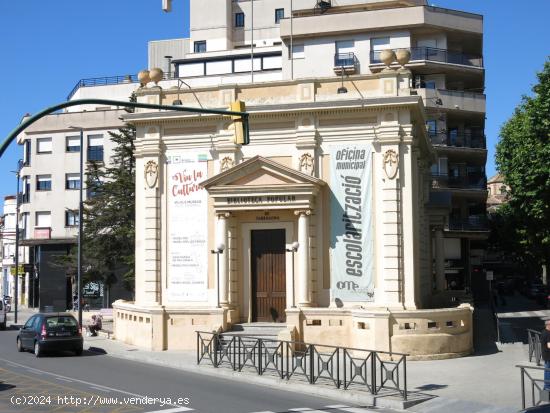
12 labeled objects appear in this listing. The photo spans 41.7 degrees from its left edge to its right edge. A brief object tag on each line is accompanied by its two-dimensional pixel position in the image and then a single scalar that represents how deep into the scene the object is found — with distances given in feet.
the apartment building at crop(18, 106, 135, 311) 172.14
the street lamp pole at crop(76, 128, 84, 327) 100.33
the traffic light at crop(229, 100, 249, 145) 48.03
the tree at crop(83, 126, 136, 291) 120.57
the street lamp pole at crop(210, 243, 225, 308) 77.05
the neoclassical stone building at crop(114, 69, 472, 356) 74.23
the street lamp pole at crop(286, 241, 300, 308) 75.56
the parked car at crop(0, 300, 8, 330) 123.77
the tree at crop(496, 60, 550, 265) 106.52
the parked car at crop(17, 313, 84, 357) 76.48
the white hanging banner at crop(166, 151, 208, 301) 81.20
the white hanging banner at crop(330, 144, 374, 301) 75.97
